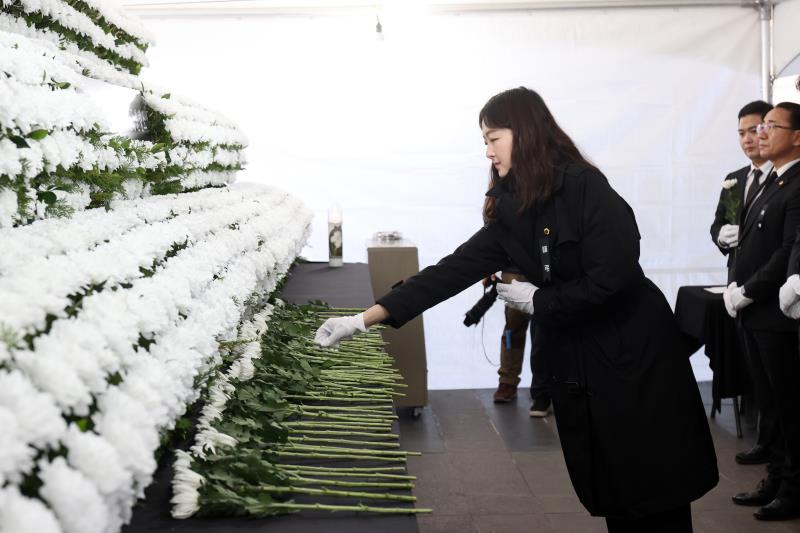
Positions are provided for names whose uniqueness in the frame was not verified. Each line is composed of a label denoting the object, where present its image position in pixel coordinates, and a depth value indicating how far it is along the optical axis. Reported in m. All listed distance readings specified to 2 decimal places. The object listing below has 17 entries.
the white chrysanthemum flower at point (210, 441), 1.74
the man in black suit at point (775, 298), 4.21
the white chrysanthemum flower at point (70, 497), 0.98
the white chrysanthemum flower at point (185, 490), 1.55
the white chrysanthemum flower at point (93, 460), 1.04
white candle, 5.52
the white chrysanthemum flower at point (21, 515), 0.91
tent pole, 6.54
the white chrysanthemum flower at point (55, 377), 1.03
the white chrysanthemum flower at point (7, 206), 1.53
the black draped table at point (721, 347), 5.31
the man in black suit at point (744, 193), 5.23
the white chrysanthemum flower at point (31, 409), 0.96
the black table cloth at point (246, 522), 1.53
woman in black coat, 2.61
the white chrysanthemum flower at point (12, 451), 0.92
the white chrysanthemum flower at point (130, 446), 1.13
